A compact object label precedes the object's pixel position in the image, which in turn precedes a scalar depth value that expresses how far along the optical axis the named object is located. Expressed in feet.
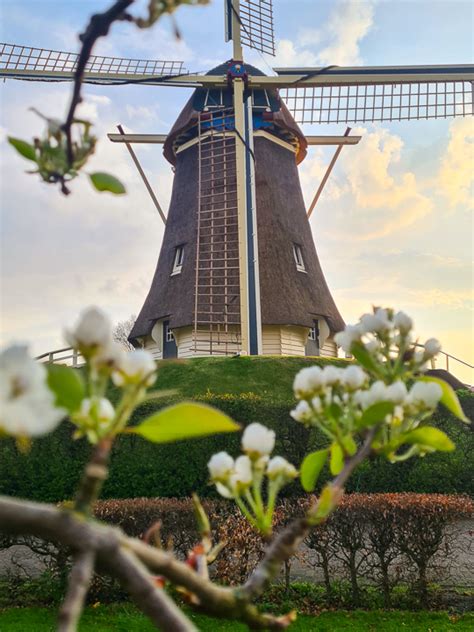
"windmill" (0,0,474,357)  54.60
